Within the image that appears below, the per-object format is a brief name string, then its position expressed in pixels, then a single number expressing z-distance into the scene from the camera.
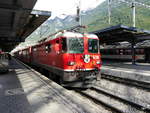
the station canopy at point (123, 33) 15.81
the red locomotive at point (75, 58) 8.42
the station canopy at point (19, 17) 8.80
